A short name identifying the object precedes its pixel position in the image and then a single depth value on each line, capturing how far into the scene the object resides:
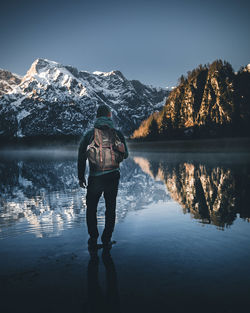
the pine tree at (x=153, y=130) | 109.12
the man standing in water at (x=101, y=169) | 4.71
